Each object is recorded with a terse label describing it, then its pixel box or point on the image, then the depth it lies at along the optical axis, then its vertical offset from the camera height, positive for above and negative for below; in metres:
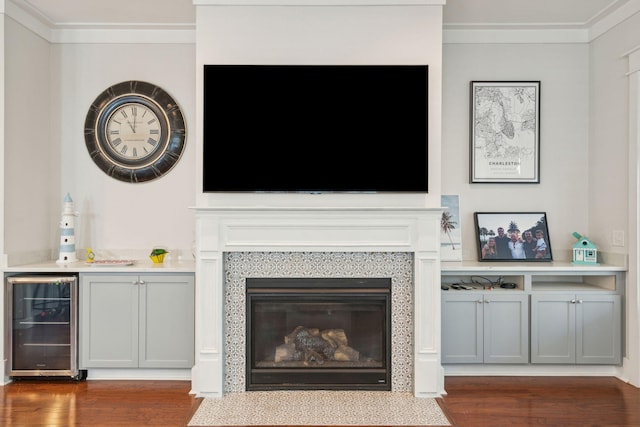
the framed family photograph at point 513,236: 4.32 -0.16
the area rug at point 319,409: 3.19 -1.22
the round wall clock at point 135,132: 4.40 +0.68
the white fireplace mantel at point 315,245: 3.61 -0.20
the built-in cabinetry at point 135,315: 3.92 -0.74
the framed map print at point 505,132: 4.40 +0.70
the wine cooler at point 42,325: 3.89 -0.82
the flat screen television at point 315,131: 3.61 +0.57
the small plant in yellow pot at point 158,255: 4.19 -0.32
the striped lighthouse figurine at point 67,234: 4.17 -0.16
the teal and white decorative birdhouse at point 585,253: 4.16 -0.28
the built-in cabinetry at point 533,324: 4.01 -0.81
